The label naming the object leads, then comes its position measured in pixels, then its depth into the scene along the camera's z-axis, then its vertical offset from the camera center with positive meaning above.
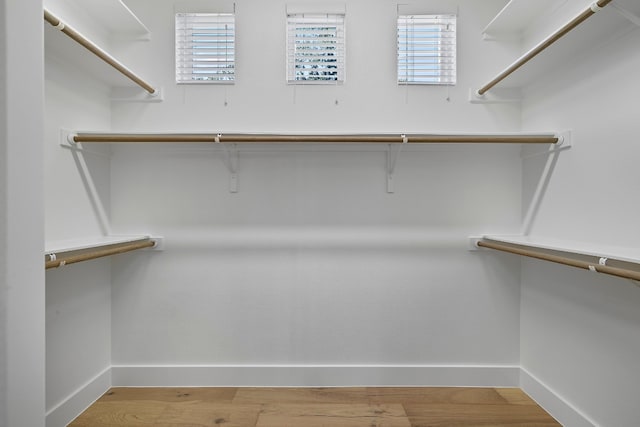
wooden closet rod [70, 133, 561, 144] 1.63 +0.34
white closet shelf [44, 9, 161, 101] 1.29 +0.70
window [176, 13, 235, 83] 1.93 +0.94
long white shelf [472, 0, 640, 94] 1.25 +0.73
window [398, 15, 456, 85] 1.93 +0.95
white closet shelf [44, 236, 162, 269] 1.21 -0.22
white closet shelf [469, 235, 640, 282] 1.03 -0.20
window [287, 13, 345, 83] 1.93 +0.95
